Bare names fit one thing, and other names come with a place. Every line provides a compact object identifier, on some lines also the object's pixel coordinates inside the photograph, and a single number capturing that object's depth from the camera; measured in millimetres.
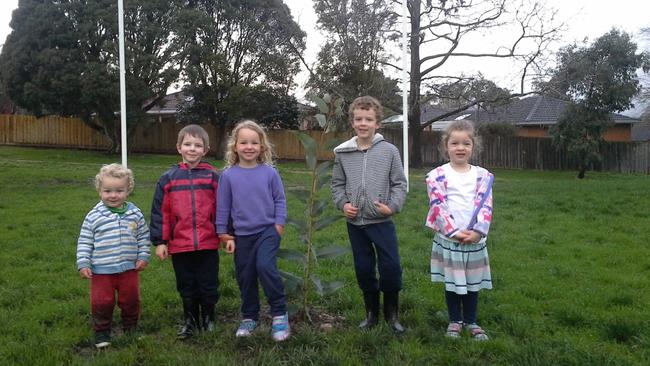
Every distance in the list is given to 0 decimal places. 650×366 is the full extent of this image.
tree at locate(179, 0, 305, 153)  27220
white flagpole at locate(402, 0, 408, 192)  12698
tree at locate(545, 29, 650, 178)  22656
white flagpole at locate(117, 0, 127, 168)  11766
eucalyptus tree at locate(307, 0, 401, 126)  21844
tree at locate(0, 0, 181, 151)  25125
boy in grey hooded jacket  4117
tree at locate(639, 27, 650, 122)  28656
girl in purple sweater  4043
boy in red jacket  4117
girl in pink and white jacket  4074
